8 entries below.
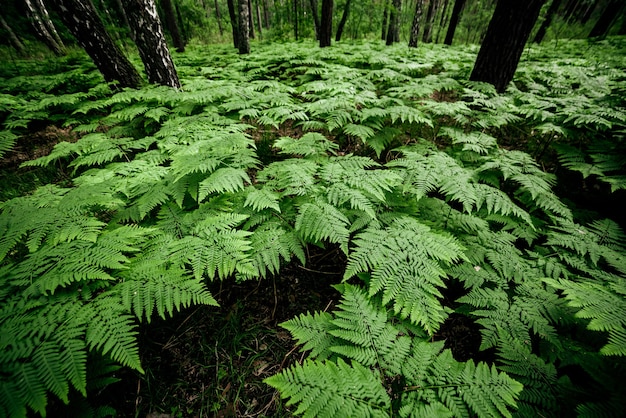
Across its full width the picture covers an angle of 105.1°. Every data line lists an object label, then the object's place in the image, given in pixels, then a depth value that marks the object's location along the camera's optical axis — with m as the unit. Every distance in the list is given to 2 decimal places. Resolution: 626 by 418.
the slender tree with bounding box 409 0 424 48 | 10.80
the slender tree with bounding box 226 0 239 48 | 12.72
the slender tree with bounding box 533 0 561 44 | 11.34
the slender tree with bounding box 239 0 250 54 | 7.95
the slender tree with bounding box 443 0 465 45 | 11.92
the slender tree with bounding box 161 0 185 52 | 11.77
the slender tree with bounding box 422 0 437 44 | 16.86
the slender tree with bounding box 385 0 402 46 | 11.57
